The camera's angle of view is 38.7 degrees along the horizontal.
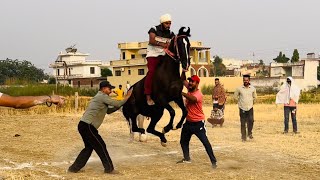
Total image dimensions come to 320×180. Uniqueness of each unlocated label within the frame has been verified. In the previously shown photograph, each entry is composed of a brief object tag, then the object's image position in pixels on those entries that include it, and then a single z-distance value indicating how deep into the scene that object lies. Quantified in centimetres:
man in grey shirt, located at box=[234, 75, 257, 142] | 1403
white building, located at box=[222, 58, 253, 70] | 15388
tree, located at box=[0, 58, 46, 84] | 7831
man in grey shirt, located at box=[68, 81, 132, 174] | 896
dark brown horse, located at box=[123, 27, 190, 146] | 822
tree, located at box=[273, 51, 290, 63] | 10174
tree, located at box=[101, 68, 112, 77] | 8221
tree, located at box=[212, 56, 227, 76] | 9842
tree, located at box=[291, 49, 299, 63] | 8113
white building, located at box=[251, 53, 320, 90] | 6131
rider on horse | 854
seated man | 1880
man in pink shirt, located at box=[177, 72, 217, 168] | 949
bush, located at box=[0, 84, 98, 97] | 3412
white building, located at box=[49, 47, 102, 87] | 7885
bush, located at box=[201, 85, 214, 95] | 5331
